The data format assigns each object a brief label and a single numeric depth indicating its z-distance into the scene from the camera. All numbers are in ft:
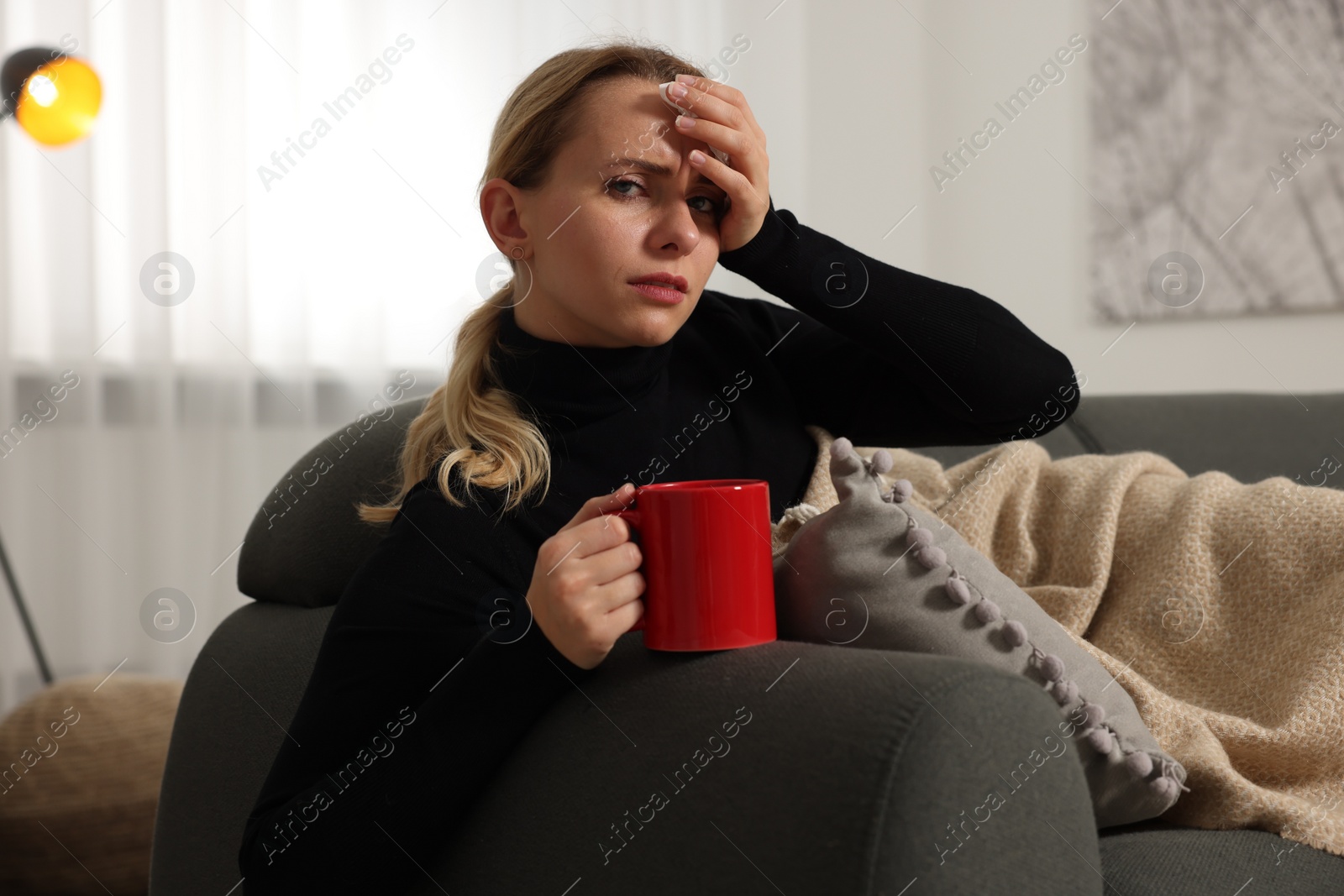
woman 2.57
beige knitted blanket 2.86
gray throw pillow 2.49
